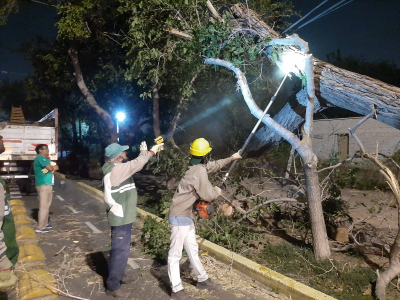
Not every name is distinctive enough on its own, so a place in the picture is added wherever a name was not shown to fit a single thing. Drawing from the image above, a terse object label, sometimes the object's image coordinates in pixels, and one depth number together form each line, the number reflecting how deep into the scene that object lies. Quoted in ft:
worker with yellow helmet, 13.01
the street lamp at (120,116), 27.91
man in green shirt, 22.30
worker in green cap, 13.20
